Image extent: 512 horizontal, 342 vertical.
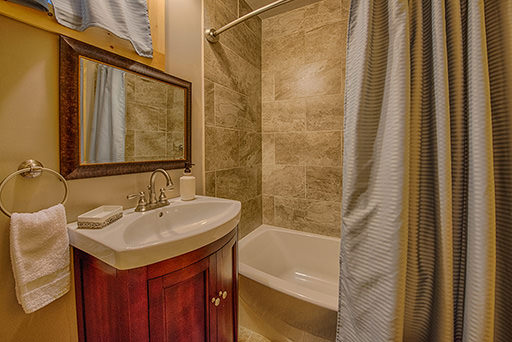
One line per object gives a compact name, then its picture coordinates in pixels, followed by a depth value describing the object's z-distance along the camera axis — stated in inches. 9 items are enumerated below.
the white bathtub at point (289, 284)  40.9
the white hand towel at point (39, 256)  23.6
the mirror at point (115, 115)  29.8
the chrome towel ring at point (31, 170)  24.9
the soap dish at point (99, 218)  27.3
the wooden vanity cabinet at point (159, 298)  23.2
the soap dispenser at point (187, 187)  44.3
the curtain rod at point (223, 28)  48.6
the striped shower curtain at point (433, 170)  19.0
